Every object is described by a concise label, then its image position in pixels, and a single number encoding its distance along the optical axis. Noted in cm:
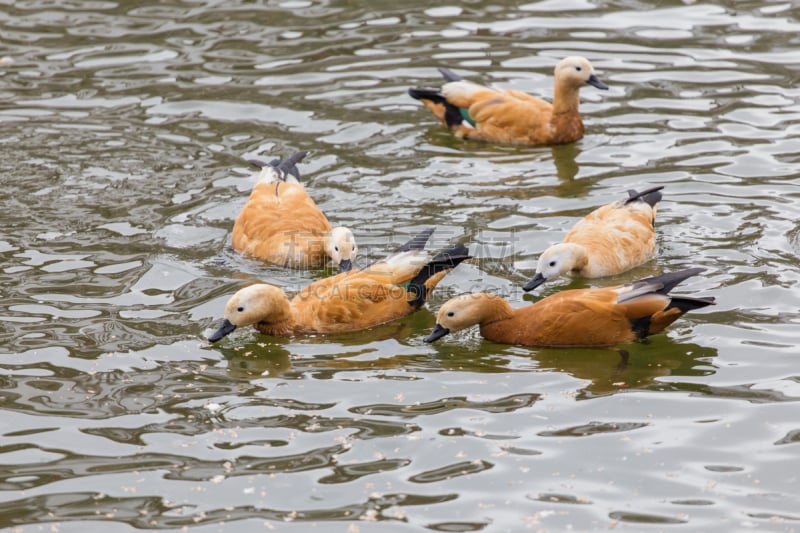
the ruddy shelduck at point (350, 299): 1753
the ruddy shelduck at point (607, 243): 1883
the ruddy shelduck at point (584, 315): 1687
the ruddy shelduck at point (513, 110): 2559
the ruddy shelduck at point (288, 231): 2003
